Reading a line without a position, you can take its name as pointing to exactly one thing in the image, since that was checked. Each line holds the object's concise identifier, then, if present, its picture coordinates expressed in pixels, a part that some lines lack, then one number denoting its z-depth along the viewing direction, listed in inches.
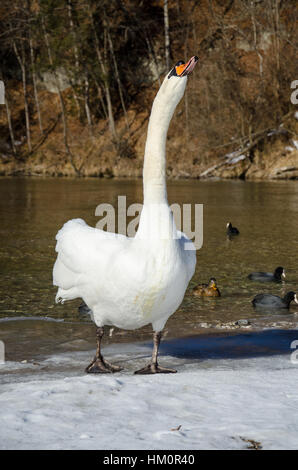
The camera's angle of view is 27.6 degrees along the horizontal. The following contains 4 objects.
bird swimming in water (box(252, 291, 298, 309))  339.0
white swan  190.4
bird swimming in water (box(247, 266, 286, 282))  417.4
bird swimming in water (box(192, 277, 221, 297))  370.6
